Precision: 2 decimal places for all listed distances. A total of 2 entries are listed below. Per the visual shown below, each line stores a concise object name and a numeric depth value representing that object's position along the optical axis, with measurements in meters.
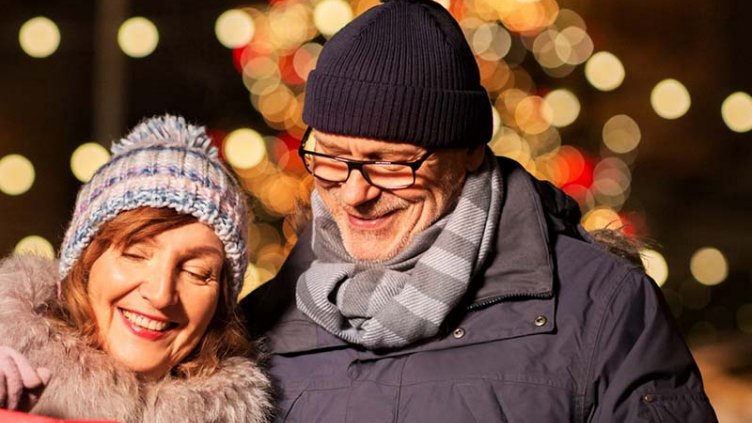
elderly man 2.40
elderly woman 2.31
